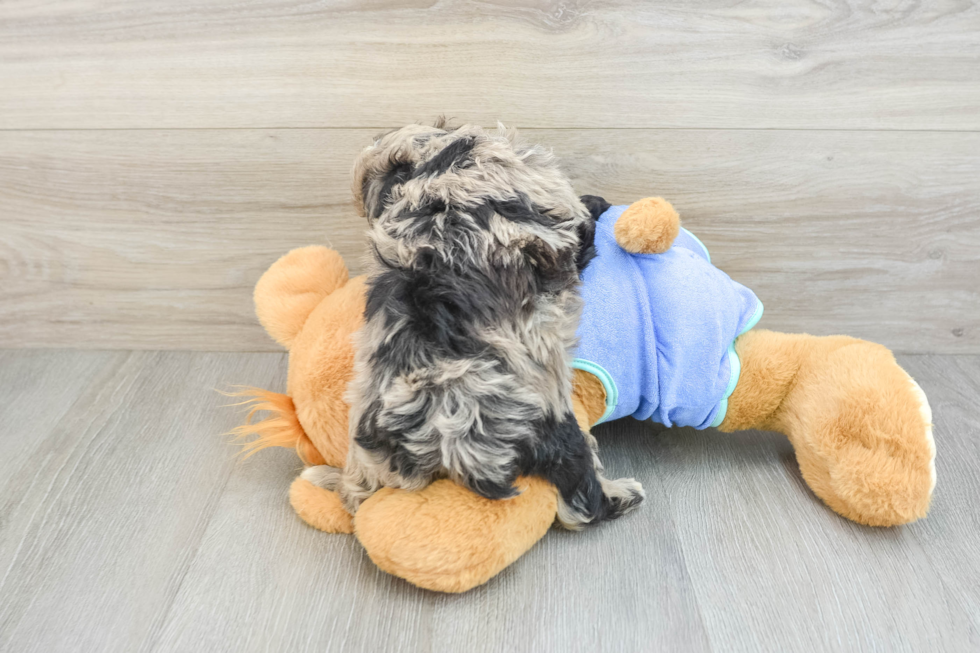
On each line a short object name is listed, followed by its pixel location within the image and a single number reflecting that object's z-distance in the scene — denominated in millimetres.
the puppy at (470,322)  580
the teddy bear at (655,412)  616
